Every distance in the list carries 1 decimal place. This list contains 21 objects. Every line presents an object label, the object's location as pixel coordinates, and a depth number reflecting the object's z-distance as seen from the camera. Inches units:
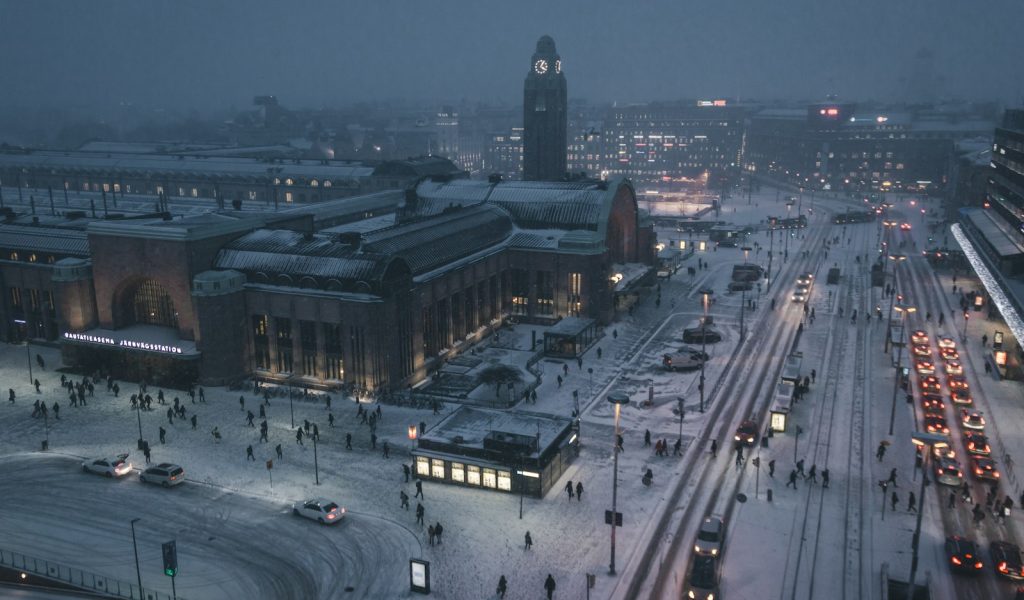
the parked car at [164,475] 2108.8
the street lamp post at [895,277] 3223.4
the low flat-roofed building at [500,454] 2037.4
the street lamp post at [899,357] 2424.1
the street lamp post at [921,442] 1478.8
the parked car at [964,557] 1637.6
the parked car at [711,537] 1641.9
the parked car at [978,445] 2203.5
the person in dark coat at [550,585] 1572.3
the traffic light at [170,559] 1498.5
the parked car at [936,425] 2363.4
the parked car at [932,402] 2527.1
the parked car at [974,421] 2385.6
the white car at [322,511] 1893.5
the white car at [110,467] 2162.9
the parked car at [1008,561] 1621.6
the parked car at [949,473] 2037.4
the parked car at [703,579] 1541.6
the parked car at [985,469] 2057.1
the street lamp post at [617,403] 1649.6
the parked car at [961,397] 2608.3
